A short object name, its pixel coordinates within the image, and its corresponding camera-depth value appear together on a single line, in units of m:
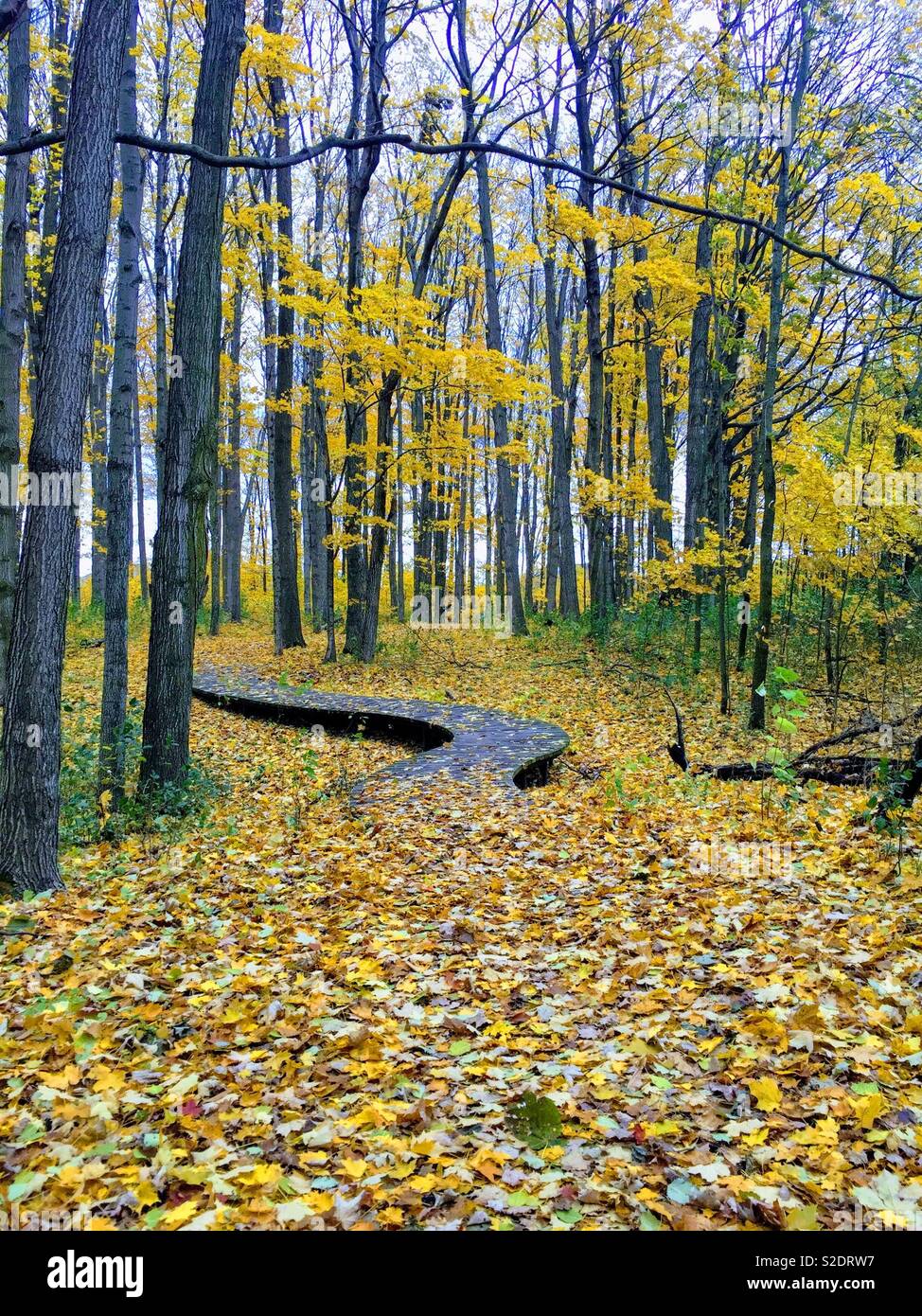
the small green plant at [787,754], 5.28
